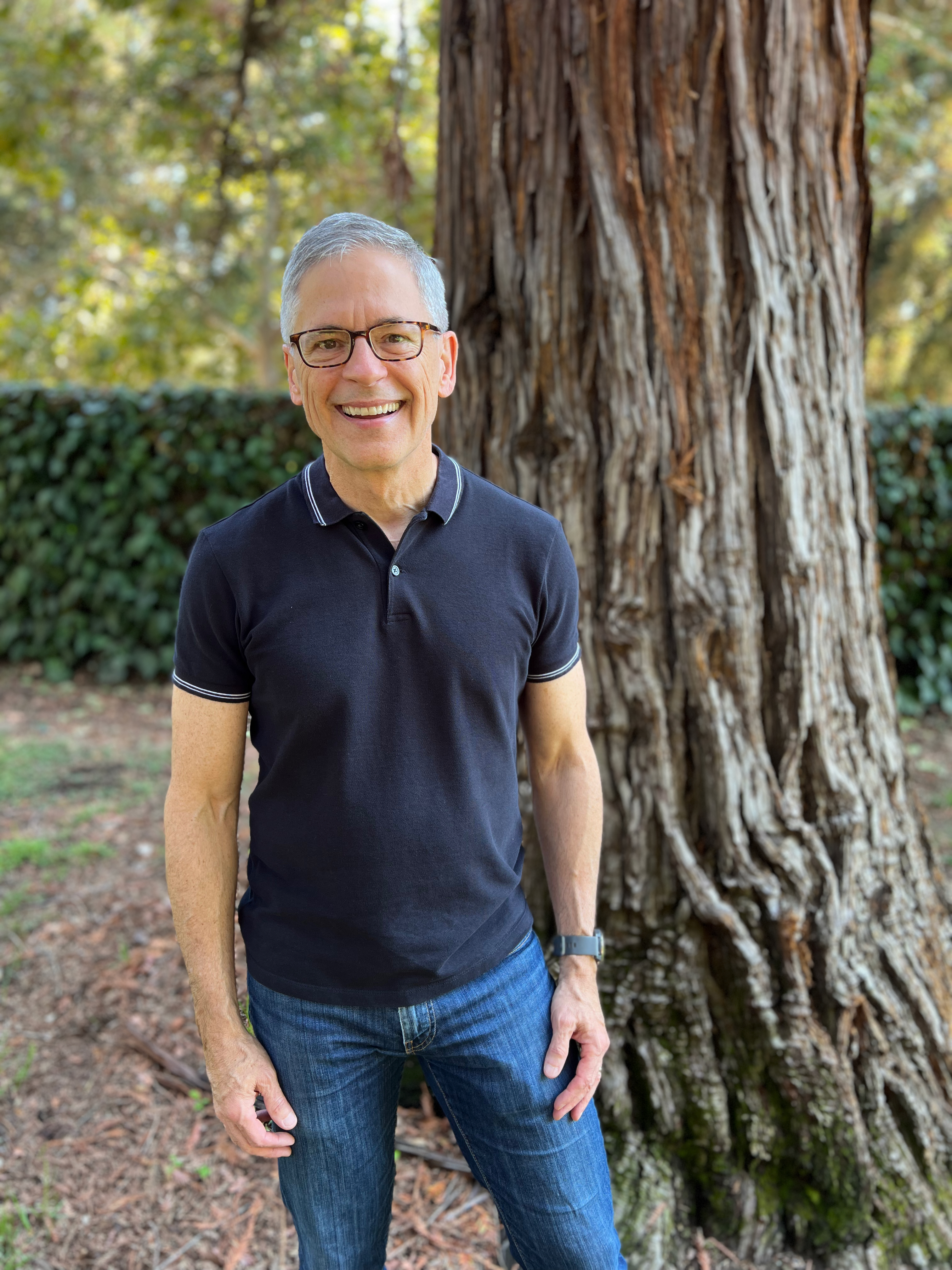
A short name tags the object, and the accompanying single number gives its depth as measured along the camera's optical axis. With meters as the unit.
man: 1.34
